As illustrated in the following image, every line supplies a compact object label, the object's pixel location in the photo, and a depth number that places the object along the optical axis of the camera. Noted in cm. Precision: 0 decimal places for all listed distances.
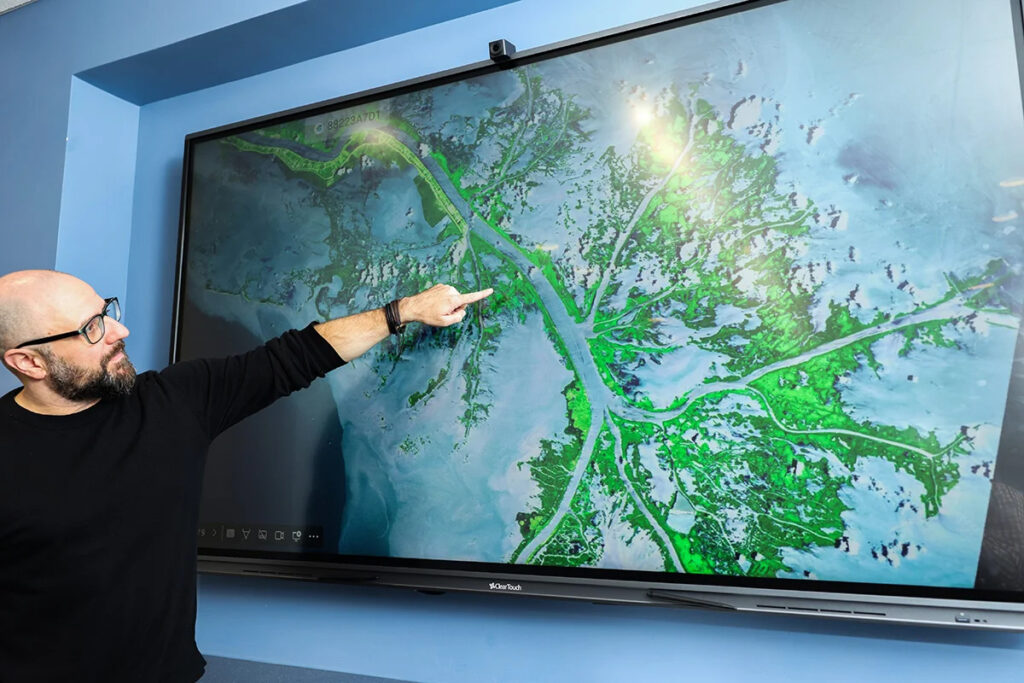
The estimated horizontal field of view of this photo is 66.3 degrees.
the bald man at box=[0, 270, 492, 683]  148
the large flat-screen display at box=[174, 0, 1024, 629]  147
